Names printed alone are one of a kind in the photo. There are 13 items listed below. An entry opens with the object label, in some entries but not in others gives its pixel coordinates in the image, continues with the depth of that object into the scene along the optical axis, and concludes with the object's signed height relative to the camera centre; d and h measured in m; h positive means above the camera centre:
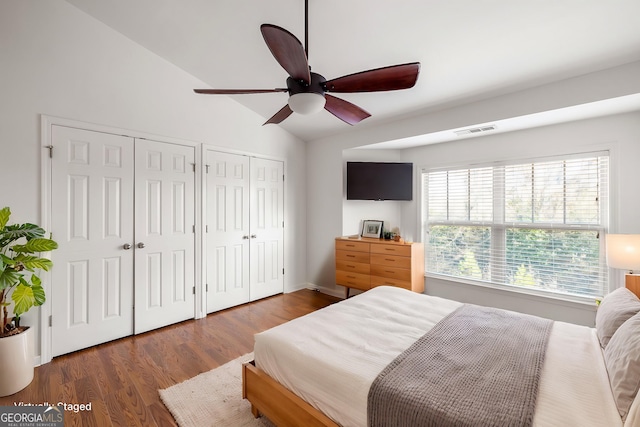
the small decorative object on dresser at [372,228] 4.09 -0.21
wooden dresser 3.55 -0.68
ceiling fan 1.42 +0.81
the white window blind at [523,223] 2.83 -0.11
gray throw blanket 1.09 -0.77
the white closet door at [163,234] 3.02 -0.23
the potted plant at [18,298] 1.98 -0.63
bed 1.11 -0.77
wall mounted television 4.01 +0.48
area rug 1.77 -1.32
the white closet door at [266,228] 4.05 -0.21
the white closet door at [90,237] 2.54 -0.23
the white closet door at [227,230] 3.57 -0.21
